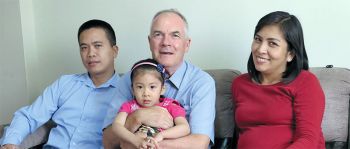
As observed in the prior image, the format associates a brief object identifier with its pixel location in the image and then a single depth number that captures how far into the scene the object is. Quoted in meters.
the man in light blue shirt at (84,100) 2.03
